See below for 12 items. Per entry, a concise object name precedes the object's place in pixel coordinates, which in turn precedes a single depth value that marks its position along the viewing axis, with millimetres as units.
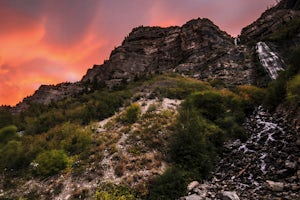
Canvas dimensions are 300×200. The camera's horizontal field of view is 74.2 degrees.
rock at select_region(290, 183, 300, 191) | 7704
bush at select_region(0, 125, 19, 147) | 15792
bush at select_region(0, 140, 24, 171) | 12315
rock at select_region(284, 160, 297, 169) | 8793
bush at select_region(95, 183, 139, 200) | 8729
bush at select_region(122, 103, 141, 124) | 15146
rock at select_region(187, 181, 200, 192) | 9159
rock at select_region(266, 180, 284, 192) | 8074
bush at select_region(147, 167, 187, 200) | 8684
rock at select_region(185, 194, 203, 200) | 8390
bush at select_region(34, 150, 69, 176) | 11063
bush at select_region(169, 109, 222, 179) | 10183
